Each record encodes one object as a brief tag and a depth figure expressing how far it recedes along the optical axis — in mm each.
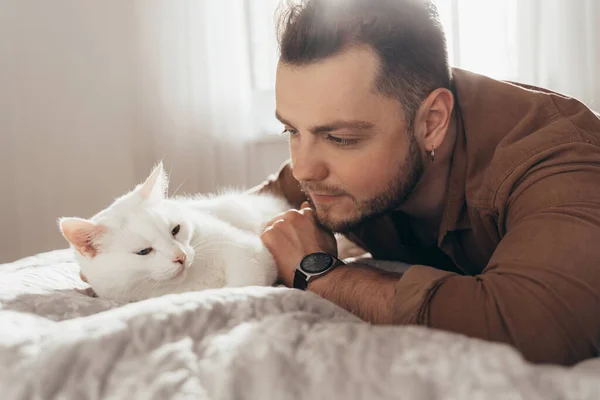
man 822
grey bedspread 521
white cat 1102
